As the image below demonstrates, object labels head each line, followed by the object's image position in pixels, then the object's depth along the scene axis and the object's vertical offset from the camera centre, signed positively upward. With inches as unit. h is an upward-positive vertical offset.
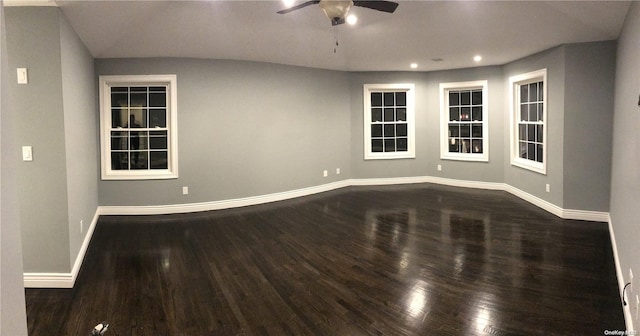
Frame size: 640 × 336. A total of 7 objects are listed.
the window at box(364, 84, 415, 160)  323.9 +23.4
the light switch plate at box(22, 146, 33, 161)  125.6 +0.9
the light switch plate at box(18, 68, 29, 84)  124.0 +25.7
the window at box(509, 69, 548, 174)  235.1 +18.6
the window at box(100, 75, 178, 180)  226.0 +15.0
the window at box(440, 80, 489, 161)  301.9 +23.0
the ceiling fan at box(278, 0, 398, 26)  118.0 +45.3
